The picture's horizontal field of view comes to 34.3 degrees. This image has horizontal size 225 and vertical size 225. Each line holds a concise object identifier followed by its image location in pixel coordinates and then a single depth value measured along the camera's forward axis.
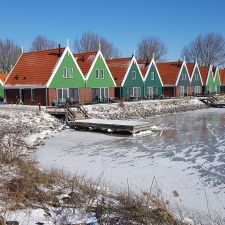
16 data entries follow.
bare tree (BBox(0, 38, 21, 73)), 69.76
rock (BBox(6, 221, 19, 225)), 5.78
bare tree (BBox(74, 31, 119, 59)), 73.81
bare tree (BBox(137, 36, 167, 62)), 79.06
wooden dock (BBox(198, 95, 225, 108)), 46.99
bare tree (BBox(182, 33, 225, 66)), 79.44
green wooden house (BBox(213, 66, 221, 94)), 62.69
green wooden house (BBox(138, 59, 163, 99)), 44.41
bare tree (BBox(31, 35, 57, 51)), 75.25
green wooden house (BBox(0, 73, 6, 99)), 41.24
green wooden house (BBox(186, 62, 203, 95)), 54.78
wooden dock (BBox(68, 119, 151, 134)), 22.19
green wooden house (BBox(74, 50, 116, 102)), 36.03
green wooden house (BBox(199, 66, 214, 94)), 58.94
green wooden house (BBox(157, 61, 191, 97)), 49.78
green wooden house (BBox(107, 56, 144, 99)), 40.59
